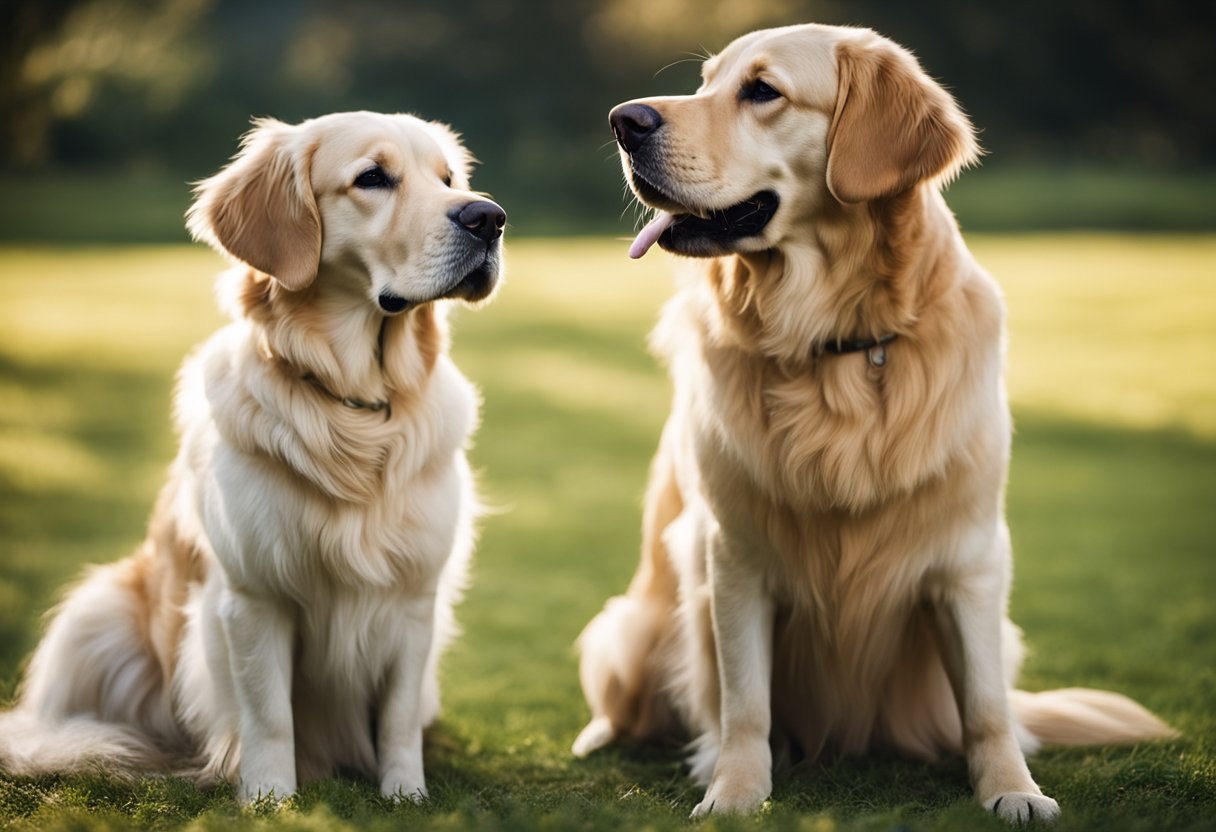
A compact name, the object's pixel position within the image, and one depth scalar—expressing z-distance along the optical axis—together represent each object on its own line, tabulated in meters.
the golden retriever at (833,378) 2.78
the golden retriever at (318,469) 2.91
